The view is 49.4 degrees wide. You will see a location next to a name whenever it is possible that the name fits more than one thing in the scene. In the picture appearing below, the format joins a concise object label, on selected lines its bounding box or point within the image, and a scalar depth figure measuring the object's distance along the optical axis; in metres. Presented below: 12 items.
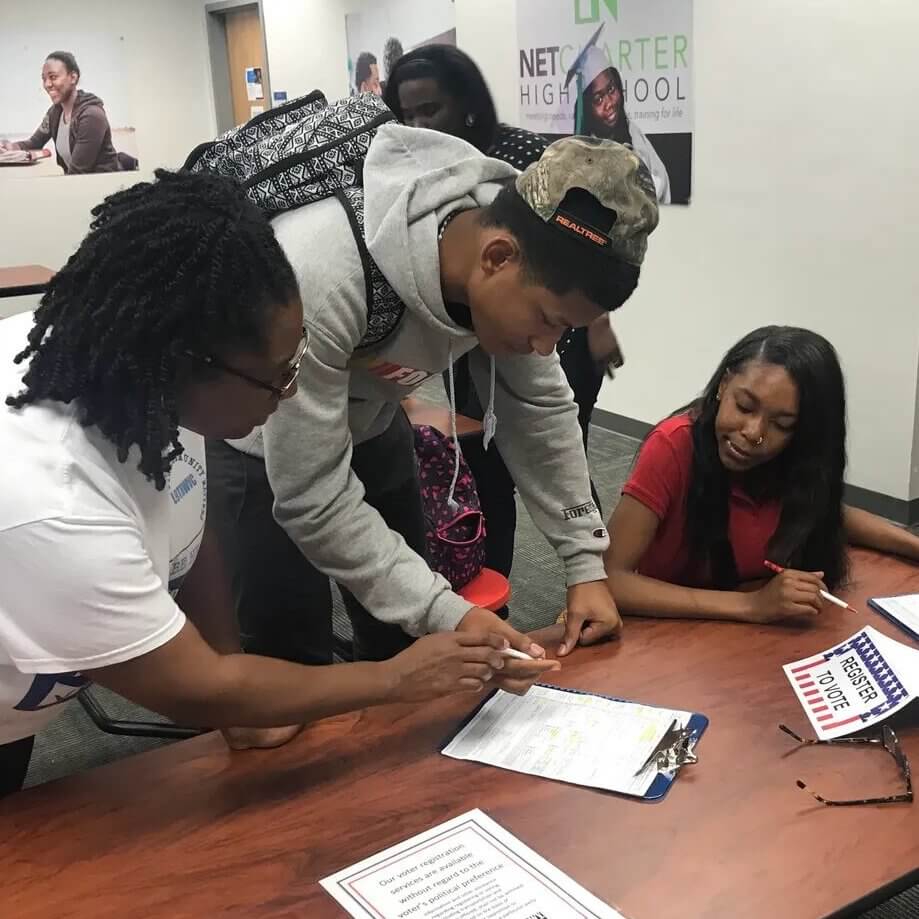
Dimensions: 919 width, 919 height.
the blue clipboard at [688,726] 1.08
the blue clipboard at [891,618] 1.45
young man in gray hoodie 1.14
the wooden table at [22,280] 4.29
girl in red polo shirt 1.67
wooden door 6.69
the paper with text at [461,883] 0.92
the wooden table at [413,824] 0.94
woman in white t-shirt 0.86
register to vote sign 1.21
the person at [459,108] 2.11
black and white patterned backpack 1.22
